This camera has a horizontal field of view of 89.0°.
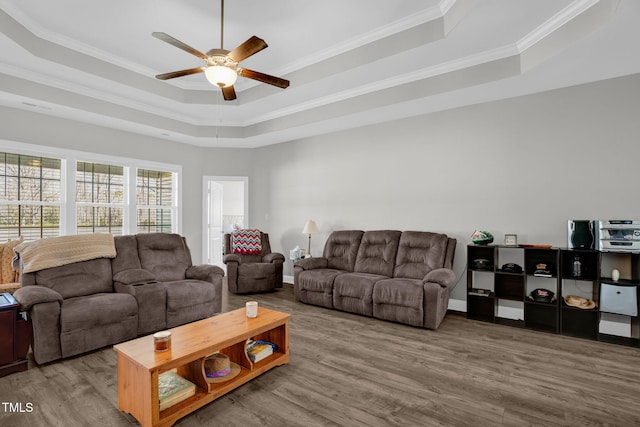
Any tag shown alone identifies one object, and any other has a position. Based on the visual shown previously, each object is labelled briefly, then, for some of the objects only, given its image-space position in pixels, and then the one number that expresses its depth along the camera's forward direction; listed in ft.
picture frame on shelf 12.75
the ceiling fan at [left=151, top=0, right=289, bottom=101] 8.34
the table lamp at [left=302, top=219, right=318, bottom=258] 17.97
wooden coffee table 6.24
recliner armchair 17.02
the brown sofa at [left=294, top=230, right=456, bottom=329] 12.09
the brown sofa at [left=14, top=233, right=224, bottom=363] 9.14
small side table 8.36
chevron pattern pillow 18.53
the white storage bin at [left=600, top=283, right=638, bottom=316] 10.32
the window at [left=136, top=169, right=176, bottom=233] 18.89
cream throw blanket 10.47
